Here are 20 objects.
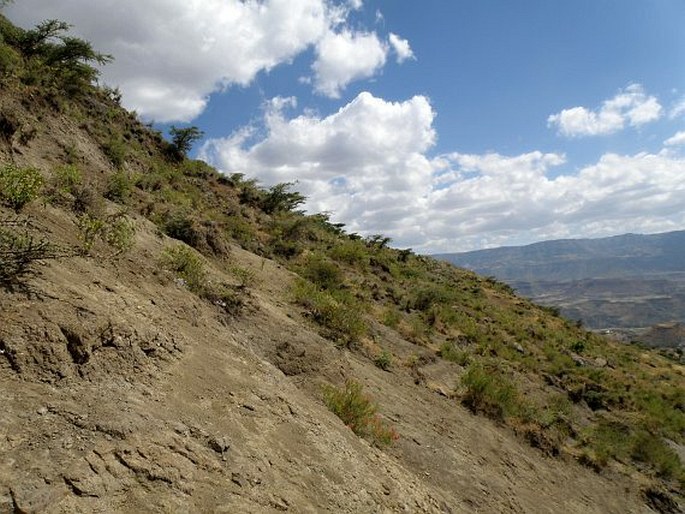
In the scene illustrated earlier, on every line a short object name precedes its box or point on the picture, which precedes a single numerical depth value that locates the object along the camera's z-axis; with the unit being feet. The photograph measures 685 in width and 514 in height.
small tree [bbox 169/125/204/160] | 89.40
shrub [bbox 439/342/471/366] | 55.26
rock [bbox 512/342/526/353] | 74.54
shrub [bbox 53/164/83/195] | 32.75
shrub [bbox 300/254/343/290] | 59.52
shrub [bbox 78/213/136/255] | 27.04
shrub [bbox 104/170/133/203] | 44.04
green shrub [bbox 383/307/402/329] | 57.26
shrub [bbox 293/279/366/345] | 42.37
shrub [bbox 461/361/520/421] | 43.88
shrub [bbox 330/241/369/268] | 83.35
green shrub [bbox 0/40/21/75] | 49.73
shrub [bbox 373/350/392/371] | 42.20
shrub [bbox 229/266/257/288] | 41.51
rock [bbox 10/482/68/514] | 12.06
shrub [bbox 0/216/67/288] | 18.84
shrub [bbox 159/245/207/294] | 31.99
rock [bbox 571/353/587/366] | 79.80
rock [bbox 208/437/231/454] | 17.46
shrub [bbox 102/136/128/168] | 60.52
